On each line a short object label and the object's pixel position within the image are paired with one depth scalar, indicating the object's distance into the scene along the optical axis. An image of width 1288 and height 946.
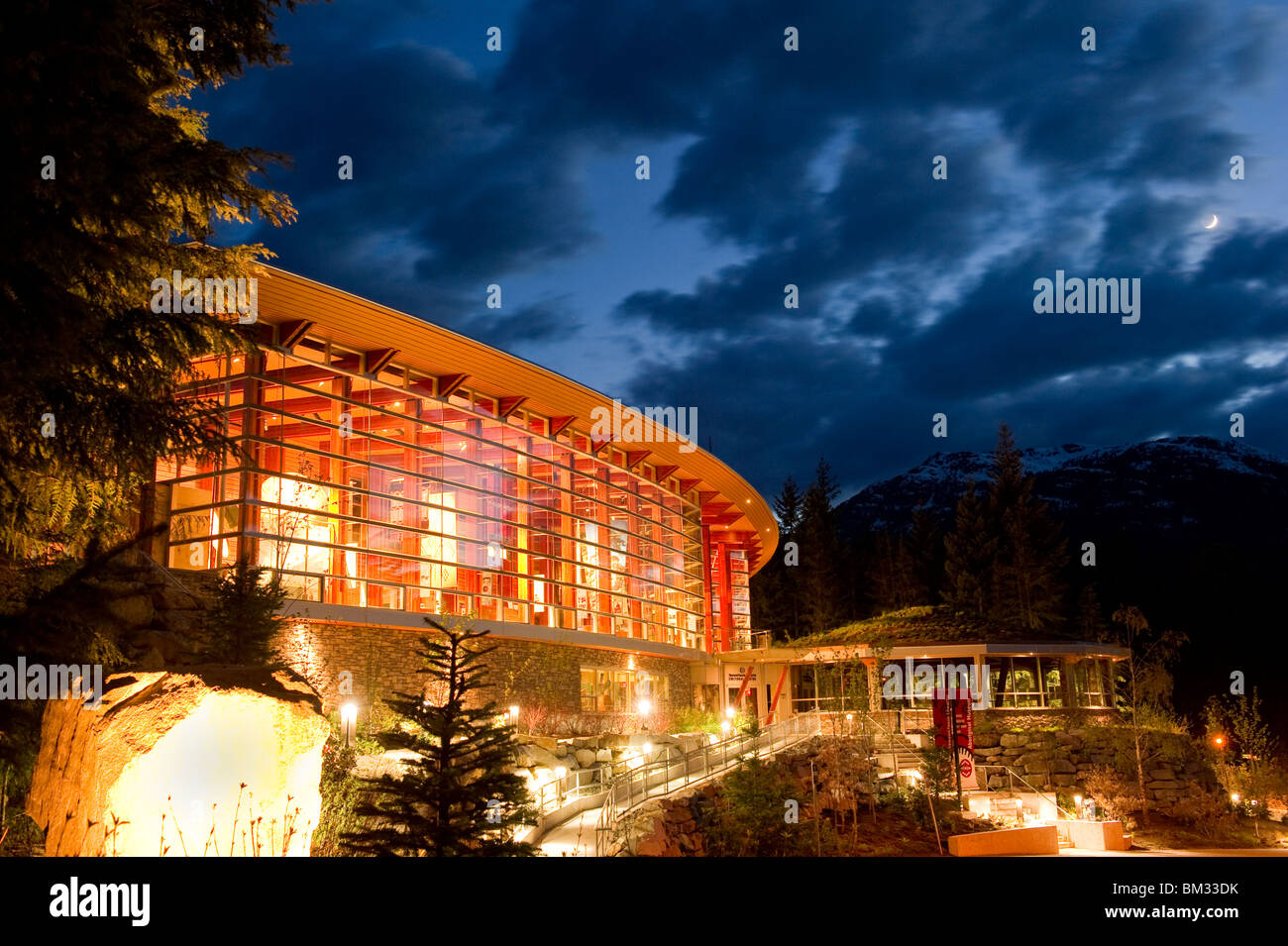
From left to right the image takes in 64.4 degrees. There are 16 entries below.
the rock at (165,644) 18.30
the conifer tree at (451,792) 10.70
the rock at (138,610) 17.69
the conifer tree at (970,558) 61.50
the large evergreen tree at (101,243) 7.37
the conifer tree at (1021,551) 60.03
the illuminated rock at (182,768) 7.98
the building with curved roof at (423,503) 28.48
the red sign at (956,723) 27.12
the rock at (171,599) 21.03
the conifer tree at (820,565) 74.31
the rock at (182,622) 20.52
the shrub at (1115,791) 29.00
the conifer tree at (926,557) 76.94
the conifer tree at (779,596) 78.81
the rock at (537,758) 22.52
